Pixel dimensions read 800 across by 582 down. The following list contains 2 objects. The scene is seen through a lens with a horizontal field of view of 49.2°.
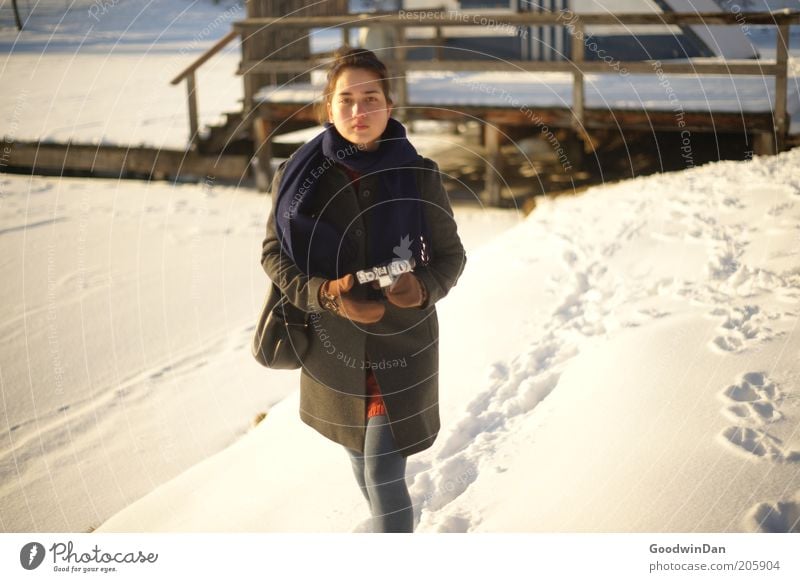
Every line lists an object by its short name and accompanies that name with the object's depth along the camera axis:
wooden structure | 7.59
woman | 2.58
